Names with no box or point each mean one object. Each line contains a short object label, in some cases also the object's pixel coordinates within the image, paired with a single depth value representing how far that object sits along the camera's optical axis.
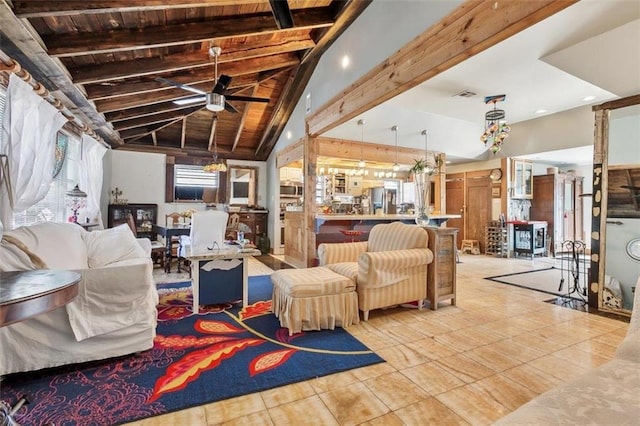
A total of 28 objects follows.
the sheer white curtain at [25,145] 2.63
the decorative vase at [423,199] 3.93
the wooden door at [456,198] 8.79
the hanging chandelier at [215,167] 6.20
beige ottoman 2.79
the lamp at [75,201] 4.20
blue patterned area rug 1.76
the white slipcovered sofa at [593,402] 0.91
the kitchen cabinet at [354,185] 8.90
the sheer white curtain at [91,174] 4.88
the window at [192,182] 7.90
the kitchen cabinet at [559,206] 7.76
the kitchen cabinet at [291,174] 8.90
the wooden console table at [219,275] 3.28
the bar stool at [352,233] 5.23
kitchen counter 5.31
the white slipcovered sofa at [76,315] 2.04
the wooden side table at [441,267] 3.48
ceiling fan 3.65
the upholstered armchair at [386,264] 3.06
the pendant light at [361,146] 6.34
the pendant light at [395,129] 6.35
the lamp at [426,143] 6.76
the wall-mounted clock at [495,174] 7.72
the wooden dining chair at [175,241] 5.66
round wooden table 1.16
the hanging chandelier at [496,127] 5.42
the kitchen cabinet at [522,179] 7.67
